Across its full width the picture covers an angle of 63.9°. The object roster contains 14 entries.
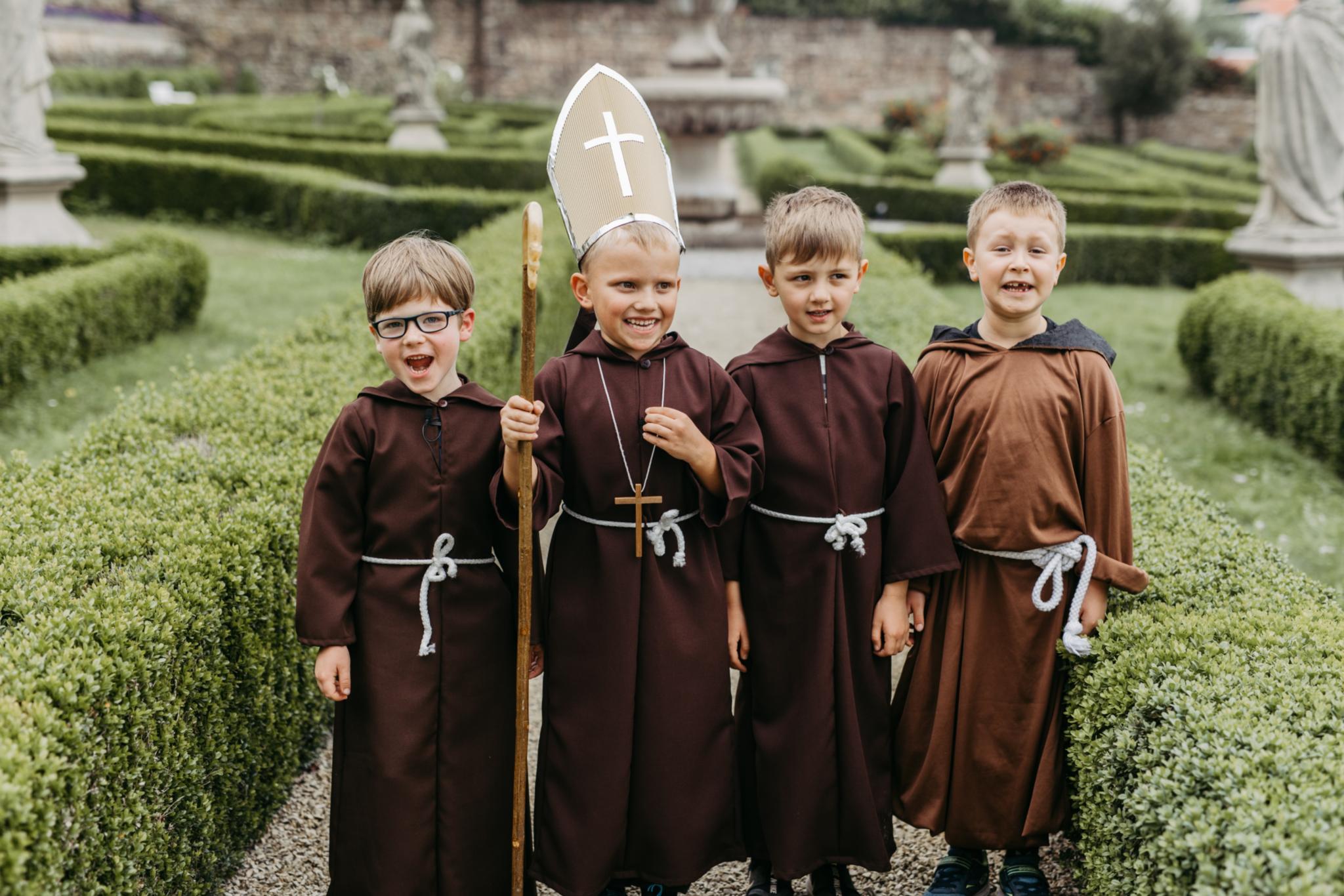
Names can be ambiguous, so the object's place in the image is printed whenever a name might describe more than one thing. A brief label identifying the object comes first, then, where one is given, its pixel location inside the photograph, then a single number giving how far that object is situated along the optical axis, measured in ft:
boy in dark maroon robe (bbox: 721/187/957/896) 8.27
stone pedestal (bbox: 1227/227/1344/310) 28.48
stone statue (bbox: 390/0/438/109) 53.31
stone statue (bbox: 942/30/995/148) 53.78
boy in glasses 7.63
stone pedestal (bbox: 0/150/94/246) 29.50
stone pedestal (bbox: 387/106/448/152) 53.47
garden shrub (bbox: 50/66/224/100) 73.97
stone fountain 38.60
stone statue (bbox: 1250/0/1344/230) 27.02
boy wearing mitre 7.82
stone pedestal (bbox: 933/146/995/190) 54.54
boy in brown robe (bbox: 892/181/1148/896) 8.19
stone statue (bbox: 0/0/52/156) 29.07
